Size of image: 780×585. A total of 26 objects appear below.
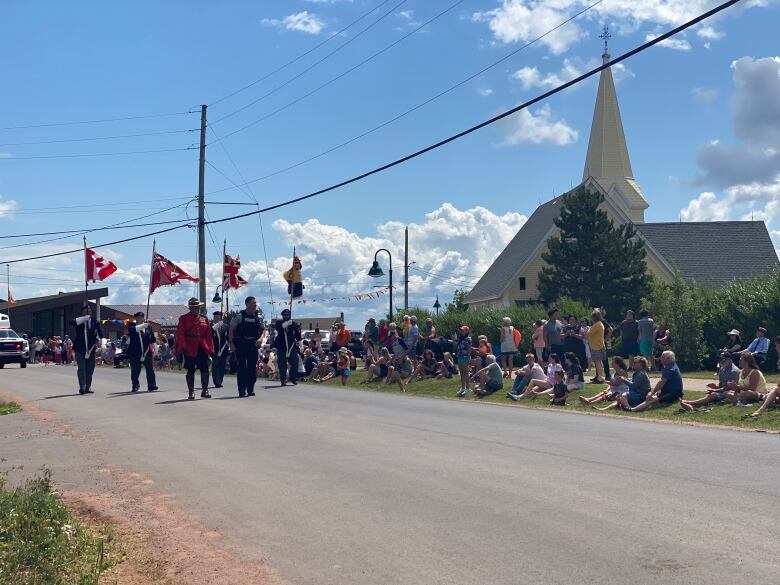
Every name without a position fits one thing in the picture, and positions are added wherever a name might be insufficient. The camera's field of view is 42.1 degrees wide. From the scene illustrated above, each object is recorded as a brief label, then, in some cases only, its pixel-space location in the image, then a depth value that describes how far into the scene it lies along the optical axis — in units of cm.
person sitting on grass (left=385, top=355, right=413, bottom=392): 2588
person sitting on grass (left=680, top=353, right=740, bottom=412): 1736
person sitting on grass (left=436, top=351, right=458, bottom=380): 2553
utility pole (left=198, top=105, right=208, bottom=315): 4371
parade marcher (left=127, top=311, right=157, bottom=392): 2256
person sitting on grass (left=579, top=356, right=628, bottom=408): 1897
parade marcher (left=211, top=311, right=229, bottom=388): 2377
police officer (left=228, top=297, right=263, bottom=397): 2066
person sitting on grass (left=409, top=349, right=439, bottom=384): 2606
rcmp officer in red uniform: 1983
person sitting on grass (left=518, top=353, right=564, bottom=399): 2094
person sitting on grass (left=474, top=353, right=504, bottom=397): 2212
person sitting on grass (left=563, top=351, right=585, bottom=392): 2084
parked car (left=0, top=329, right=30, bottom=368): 4741
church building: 5544
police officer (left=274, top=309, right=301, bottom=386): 2483
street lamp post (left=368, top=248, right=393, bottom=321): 4022
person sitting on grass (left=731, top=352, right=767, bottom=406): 1689
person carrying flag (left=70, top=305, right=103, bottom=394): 2173
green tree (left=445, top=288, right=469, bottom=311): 9842
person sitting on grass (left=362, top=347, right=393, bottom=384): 2686
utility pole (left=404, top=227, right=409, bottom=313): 6131
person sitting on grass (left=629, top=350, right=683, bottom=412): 1792
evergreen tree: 4541
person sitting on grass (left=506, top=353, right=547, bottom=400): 2117
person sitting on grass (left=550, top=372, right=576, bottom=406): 1984
